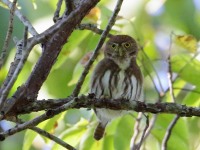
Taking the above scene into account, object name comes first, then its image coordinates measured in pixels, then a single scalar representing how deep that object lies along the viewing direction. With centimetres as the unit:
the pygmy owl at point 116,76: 629
